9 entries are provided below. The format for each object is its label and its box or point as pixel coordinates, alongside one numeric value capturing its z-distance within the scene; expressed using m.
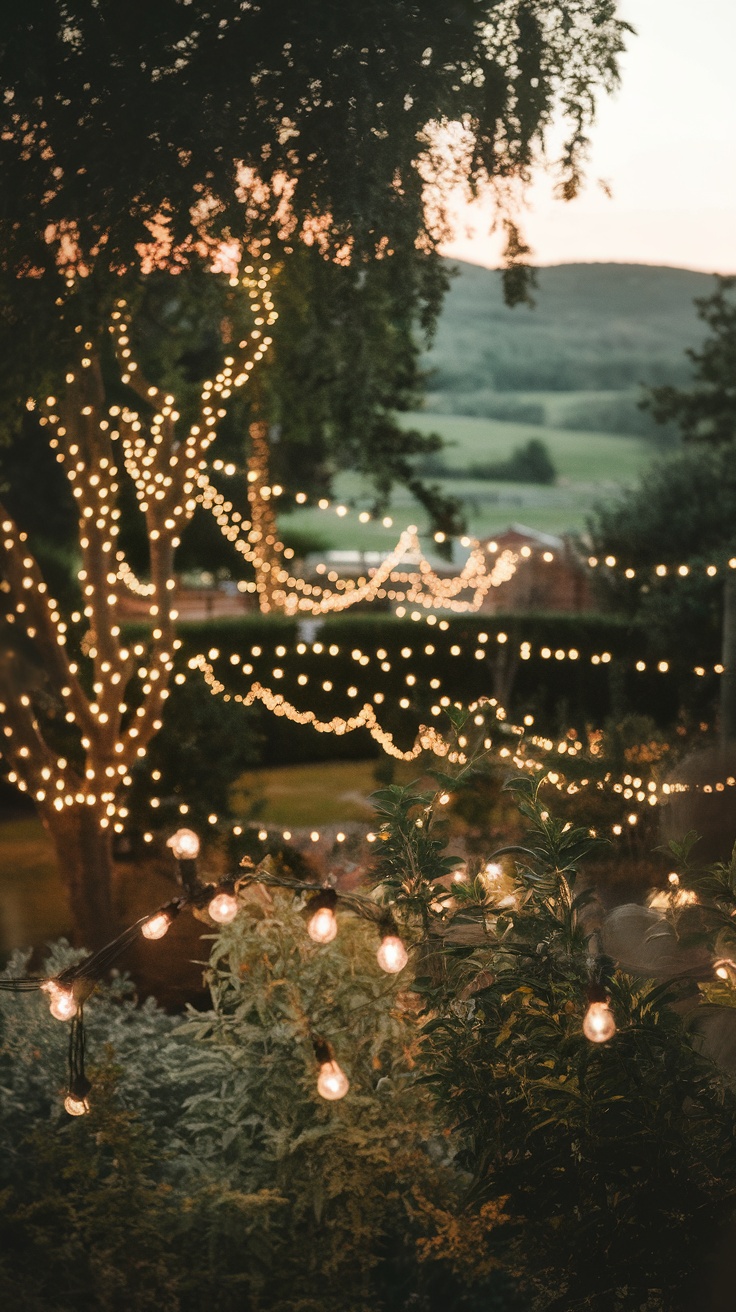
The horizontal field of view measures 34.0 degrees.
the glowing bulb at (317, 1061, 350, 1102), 2.79
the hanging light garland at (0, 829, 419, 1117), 2.88
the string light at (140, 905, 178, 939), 3.15
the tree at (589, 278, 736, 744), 10.78
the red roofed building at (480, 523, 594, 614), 12.51
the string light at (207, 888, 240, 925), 3.28
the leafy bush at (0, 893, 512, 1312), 3.19
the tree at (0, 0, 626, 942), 4.89
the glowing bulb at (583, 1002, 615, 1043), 2.48
